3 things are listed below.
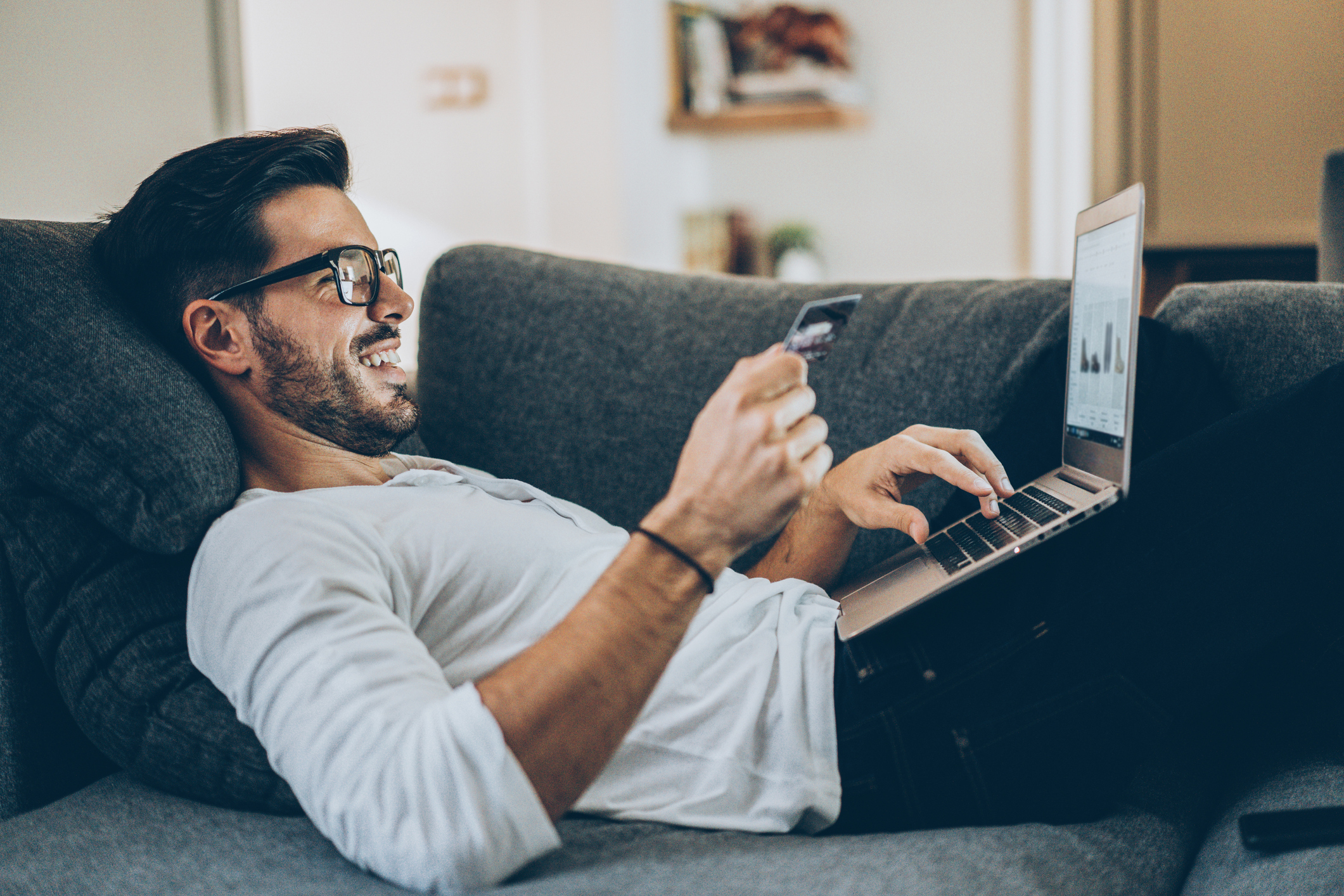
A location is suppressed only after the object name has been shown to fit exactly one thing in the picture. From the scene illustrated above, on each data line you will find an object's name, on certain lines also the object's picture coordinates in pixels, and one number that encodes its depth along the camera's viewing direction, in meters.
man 0.65
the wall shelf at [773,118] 3.46
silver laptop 0.85
